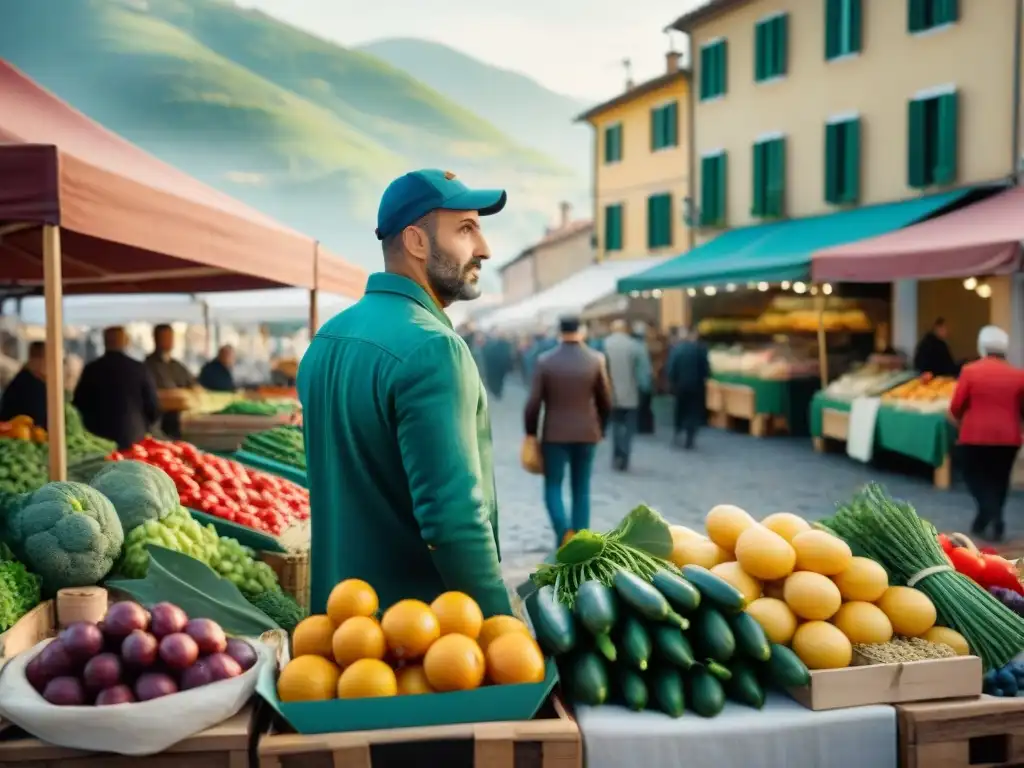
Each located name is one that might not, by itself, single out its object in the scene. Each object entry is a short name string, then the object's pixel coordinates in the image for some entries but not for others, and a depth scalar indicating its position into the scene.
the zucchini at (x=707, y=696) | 2.40
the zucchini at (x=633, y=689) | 2.40
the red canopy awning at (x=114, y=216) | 4.01
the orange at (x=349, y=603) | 2.39
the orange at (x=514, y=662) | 2.28
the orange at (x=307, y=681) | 2.22
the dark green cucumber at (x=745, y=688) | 2.47
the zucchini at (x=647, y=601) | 2.47
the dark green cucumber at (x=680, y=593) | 2.52
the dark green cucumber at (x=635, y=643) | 2.41
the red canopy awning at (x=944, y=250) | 10.52
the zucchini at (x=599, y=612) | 2.45
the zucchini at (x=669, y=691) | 2.38
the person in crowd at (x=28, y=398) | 7.68
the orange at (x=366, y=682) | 2.20
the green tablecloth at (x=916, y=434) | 11.20
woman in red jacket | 8.25
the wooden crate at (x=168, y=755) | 2.17
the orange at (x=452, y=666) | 2.24
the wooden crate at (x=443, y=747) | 2.15
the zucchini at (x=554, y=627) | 2.44
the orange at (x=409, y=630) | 2.29
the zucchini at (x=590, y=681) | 2.39
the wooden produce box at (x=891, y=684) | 2.47
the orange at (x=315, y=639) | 2.38
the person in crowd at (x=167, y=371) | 11.27
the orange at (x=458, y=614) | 2.36
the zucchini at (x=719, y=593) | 2.56
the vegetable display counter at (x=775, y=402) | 16.67
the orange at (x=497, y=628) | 2.41
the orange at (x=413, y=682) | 2.28
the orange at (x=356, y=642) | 2.28
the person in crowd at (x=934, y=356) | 13.70
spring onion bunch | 2.83
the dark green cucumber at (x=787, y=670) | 2.49
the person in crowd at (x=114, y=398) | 7.79
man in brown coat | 8.07
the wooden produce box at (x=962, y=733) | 2.43
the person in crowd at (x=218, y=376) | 13.06
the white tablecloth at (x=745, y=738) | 2.30
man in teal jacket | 2.44
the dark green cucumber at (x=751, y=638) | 2.50
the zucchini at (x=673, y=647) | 2.42
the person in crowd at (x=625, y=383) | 13.16
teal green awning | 15.64
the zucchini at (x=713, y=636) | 2.47
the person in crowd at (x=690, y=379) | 15.00
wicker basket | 5.02
